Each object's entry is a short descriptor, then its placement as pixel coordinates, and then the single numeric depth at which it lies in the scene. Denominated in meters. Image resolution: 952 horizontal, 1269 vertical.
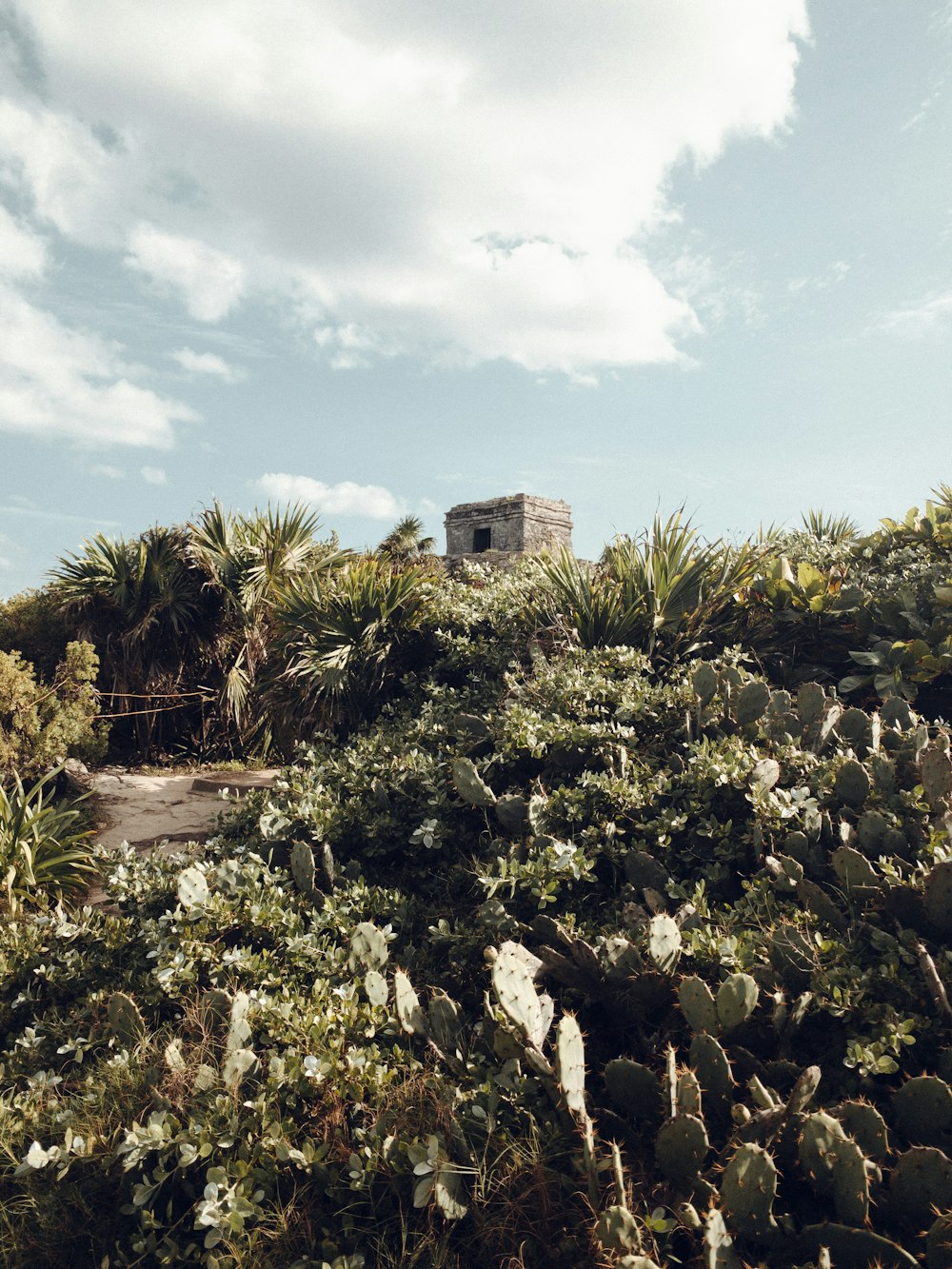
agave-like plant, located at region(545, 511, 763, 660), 6.69
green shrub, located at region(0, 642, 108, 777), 8.27
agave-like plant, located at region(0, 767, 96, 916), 6.33
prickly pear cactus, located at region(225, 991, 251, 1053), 3.57
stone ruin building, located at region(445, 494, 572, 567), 28.97
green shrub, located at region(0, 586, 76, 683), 11.27
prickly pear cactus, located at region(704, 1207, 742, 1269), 2.55
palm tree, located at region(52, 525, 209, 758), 10.65
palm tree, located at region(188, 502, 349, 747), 10.37
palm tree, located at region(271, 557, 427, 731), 7.34
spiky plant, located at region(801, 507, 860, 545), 9.80
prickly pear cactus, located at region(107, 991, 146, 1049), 4.00
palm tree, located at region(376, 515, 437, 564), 27.30
